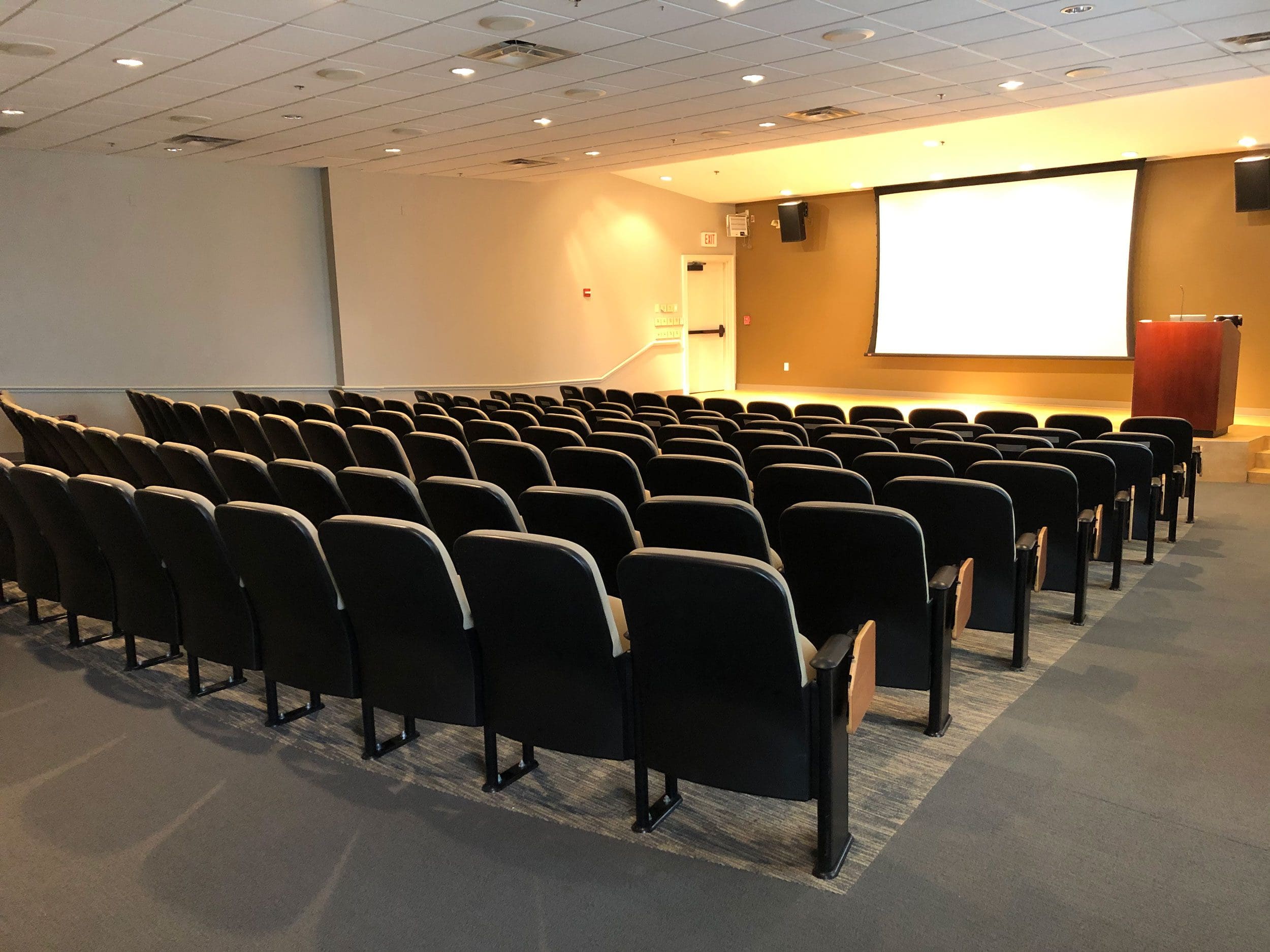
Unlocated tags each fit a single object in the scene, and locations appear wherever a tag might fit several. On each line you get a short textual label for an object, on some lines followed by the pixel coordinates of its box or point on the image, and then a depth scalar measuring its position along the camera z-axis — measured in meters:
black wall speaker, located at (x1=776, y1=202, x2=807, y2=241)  15.54
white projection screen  12.50
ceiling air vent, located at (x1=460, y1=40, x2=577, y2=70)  6.29
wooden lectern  9.08
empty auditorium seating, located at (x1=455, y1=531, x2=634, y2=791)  2.45
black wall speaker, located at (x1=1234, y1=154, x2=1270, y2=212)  10.73
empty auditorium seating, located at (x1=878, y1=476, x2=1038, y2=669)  3.54
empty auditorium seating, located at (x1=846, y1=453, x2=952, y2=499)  4.32
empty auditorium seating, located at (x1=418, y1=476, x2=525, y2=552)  3.37
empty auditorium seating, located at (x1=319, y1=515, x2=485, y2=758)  2.70
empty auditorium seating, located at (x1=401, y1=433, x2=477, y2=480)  5.22
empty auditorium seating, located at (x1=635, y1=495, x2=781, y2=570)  3.04
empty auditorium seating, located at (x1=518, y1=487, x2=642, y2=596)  3.32
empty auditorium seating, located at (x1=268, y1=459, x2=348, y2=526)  4.04
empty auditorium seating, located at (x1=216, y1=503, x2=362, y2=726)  2.96
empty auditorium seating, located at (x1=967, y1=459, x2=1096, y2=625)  4.17
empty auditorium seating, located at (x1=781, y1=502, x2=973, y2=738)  2.95
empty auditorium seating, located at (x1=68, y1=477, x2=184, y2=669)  3.61
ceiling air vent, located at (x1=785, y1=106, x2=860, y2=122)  8.77
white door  16.75
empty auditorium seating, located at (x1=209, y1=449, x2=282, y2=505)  4.36
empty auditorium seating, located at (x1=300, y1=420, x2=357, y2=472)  6.01
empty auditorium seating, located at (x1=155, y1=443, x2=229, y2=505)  4.67
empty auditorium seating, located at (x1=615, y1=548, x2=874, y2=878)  2.25
